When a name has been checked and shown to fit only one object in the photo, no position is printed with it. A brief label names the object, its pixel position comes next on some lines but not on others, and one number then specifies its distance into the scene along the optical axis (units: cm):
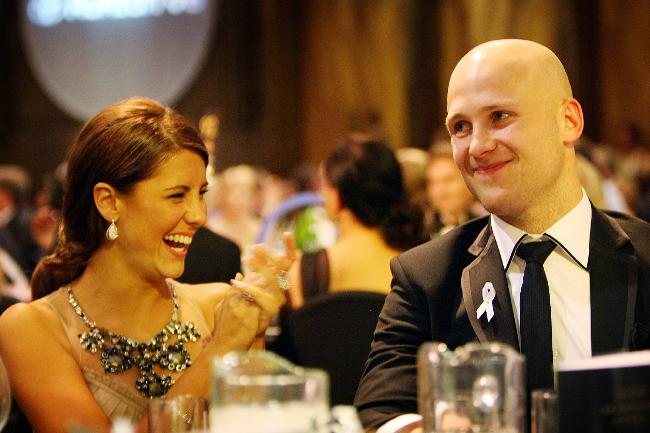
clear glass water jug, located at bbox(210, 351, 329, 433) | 243
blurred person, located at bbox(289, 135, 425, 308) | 436
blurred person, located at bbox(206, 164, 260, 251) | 858
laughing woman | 315
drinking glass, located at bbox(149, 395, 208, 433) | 272
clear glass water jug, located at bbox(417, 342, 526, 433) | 253
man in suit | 294
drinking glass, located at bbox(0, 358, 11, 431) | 270
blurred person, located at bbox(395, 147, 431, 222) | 558
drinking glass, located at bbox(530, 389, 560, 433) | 260
